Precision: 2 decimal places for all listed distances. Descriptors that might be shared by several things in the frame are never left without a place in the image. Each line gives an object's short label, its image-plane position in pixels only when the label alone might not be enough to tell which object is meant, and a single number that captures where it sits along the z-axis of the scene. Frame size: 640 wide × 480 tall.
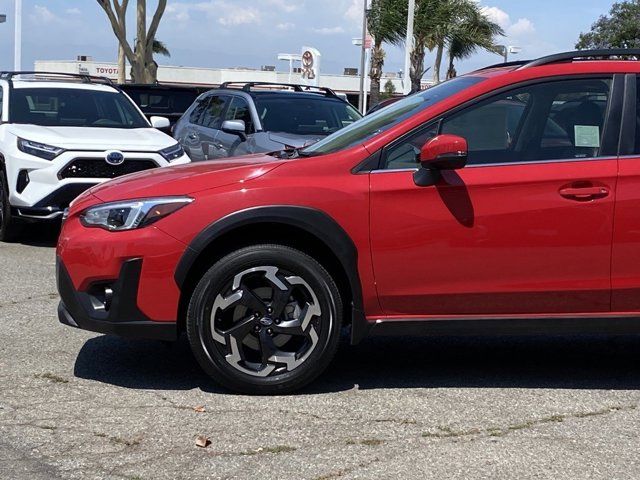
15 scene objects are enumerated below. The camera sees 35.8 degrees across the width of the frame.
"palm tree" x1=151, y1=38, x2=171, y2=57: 66.69
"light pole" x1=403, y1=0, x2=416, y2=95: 25.97
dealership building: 64.56
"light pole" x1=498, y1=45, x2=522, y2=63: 43.66
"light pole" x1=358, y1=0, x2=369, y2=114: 35.06
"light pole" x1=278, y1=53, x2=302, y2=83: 46.29
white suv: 9.77
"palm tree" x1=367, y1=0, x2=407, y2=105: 33.81
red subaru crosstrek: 5.11
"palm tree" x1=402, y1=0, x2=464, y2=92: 35.03
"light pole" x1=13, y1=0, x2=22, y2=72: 33.96
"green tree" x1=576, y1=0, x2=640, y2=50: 48.75
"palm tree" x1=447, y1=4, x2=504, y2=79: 40.59
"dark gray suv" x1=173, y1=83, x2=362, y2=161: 11.37
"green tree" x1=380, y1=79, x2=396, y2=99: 63.03
